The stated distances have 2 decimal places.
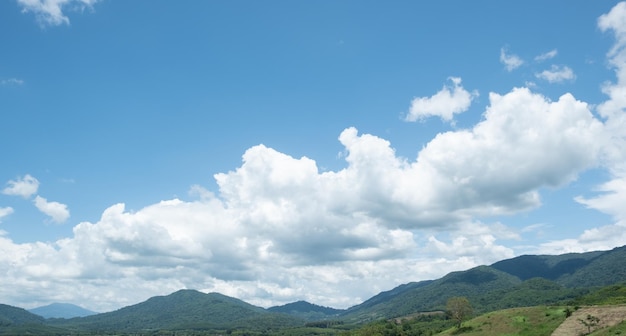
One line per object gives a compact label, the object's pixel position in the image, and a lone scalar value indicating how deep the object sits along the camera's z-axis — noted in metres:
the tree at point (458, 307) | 181.88
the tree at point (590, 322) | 101.42
